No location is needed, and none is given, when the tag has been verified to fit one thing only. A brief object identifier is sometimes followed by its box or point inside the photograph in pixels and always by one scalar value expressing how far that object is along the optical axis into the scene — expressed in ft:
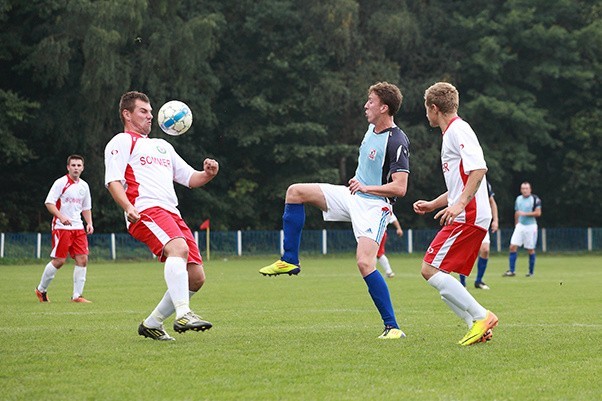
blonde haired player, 57.98
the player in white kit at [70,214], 108.68
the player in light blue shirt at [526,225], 159.12
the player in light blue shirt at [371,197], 62.75
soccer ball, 64.80
